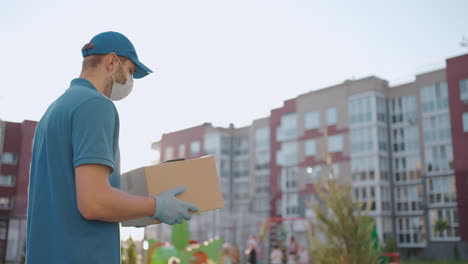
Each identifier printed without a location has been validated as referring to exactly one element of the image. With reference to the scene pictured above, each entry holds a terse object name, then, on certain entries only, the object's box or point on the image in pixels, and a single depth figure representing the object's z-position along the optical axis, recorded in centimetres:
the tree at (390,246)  3378
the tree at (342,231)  822
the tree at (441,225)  4047
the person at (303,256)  2323
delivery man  172
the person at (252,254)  2286
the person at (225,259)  2000
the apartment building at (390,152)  4162
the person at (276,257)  2214
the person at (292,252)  2388
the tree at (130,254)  1293
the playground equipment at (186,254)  1427
